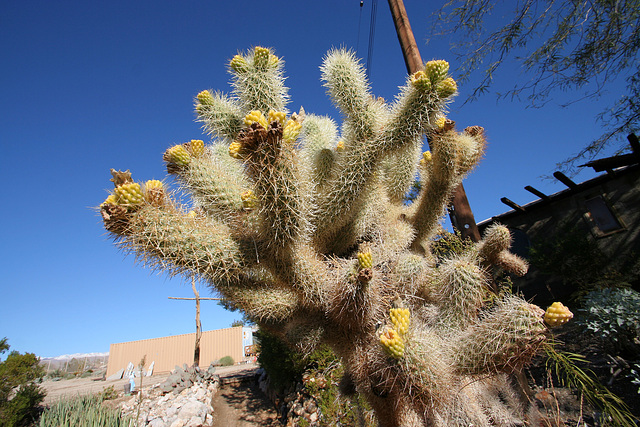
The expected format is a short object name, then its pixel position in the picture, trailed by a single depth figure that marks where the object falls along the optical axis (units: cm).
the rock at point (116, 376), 1897
